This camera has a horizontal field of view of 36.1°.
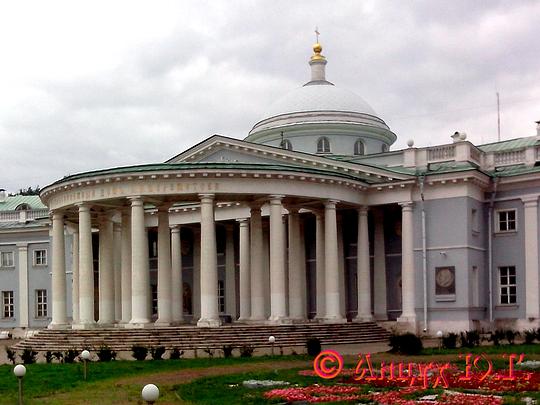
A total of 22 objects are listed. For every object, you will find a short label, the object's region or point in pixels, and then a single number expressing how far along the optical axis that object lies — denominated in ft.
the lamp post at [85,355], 85.30
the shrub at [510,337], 118.73
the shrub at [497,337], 118.91
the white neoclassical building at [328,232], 131.85
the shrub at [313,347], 104.17
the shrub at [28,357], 109.19
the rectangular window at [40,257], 209.96
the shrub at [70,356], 107.04
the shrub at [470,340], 114.32
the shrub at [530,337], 118.29
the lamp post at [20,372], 64.23
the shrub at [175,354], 105.50
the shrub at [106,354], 106.22
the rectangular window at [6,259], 214.07
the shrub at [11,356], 110.11
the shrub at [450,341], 111.62
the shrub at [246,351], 105.40
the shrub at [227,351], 106.52
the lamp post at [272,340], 110.22
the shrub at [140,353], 105.60
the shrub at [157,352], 105.88
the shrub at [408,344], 101.82
